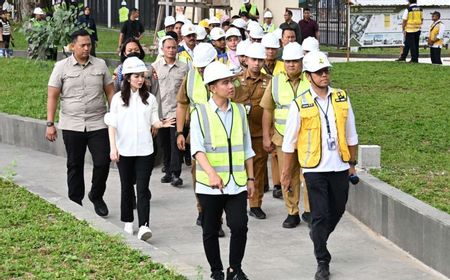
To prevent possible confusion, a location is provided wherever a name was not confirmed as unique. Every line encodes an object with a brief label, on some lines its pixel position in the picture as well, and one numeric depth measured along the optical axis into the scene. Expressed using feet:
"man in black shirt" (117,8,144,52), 85.36
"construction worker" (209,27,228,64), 47.15
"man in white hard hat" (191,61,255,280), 26.16
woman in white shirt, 32.42
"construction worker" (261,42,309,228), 34.76
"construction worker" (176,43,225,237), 34.30
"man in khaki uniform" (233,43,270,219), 36.29
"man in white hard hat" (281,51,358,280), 28.09
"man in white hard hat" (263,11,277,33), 84.88
